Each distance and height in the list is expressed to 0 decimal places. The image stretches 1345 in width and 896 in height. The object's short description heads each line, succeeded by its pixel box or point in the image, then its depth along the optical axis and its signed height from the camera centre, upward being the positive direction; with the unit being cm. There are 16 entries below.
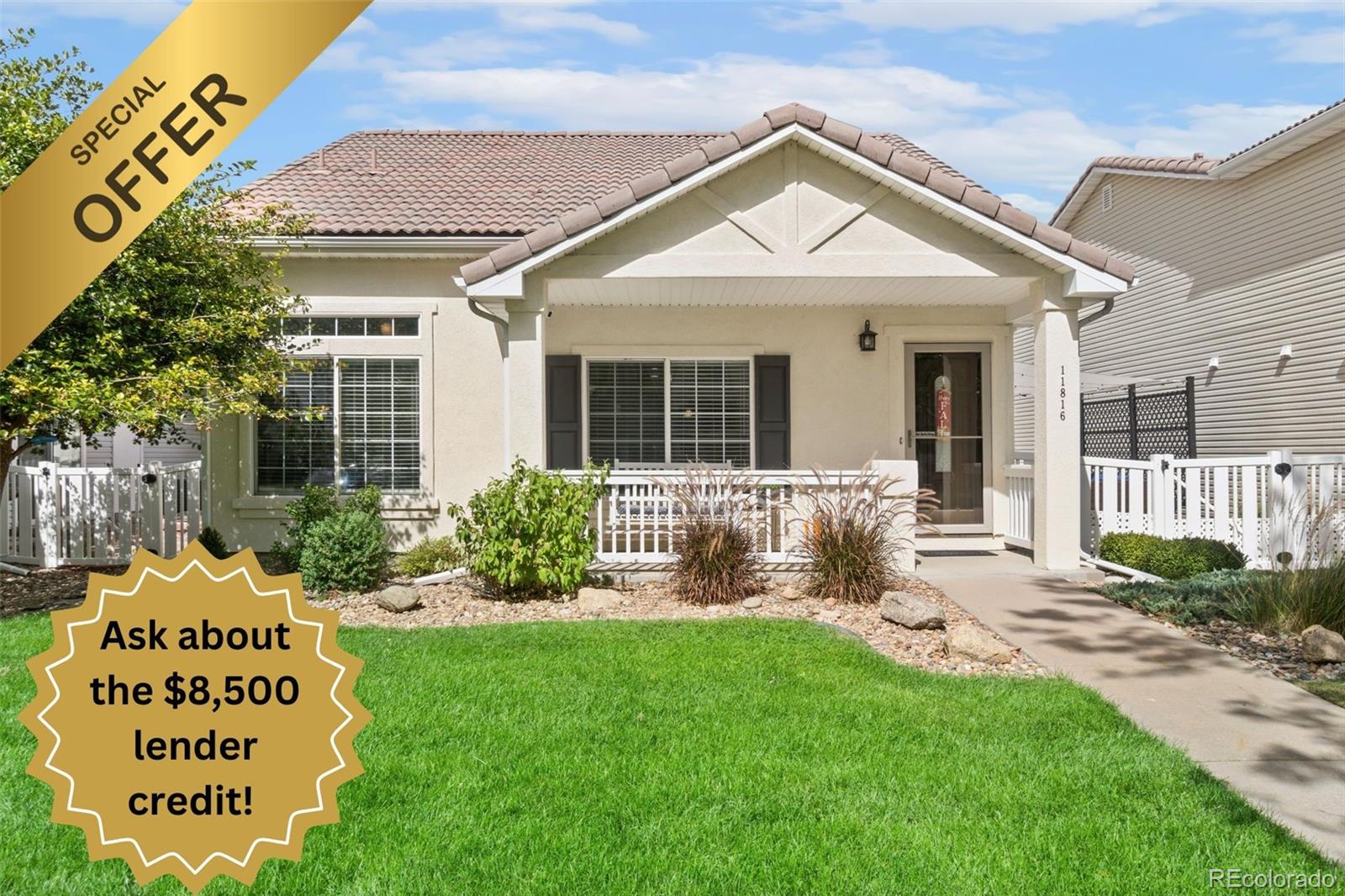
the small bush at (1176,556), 875 -99
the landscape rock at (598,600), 796 -125
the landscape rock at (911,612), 710 -122
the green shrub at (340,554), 866 -87
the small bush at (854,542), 804 -75
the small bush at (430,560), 978 -106
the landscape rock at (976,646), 626 -134
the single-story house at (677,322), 888 +166
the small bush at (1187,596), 735 -121
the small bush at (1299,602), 689 -113
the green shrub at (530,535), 815 -66
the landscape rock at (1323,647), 614 -131
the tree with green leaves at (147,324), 716 +126
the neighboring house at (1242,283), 1259 +278
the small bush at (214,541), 970 -83
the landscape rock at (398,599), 802 -122
